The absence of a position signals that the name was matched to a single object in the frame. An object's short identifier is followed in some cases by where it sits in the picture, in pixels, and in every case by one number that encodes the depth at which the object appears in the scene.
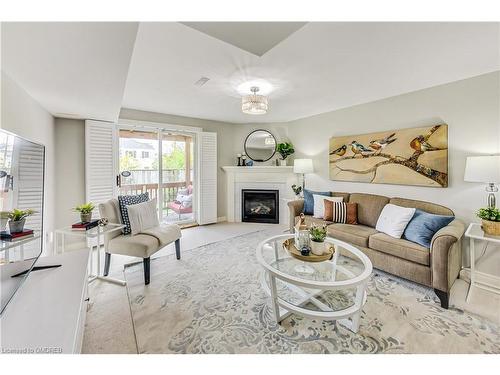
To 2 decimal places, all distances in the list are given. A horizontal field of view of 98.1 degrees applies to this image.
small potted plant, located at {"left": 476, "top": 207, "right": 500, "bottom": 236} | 2.01
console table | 0.90
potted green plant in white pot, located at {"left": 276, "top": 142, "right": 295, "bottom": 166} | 4.58
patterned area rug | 1.50
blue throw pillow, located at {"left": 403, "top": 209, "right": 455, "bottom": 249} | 2.20
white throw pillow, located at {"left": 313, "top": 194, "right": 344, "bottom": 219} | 3.37
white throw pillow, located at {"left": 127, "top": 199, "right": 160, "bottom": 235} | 2.56
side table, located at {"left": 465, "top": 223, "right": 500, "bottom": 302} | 2.00
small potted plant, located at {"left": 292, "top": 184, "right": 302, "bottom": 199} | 4.25
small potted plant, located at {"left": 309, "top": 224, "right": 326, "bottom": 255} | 1.93
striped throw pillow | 3.17
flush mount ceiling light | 2.58
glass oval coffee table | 1.56
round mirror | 4.88
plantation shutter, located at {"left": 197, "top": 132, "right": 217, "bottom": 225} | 4.53
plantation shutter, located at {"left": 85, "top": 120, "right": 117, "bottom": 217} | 3.26
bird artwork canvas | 2.67
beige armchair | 2.31
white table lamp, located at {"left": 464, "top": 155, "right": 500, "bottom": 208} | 2.01
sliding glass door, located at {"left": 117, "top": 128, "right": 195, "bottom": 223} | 3.86
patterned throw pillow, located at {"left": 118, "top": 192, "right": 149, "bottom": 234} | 2.61
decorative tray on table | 1.86
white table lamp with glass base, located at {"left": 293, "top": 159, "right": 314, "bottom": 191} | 4.07
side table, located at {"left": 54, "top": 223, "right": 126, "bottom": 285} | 2.17
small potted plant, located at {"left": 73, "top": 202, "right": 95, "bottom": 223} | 2.25
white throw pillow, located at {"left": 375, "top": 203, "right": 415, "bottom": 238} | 2.45
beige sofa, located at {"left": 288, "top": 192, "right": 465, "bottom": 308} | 1.91
